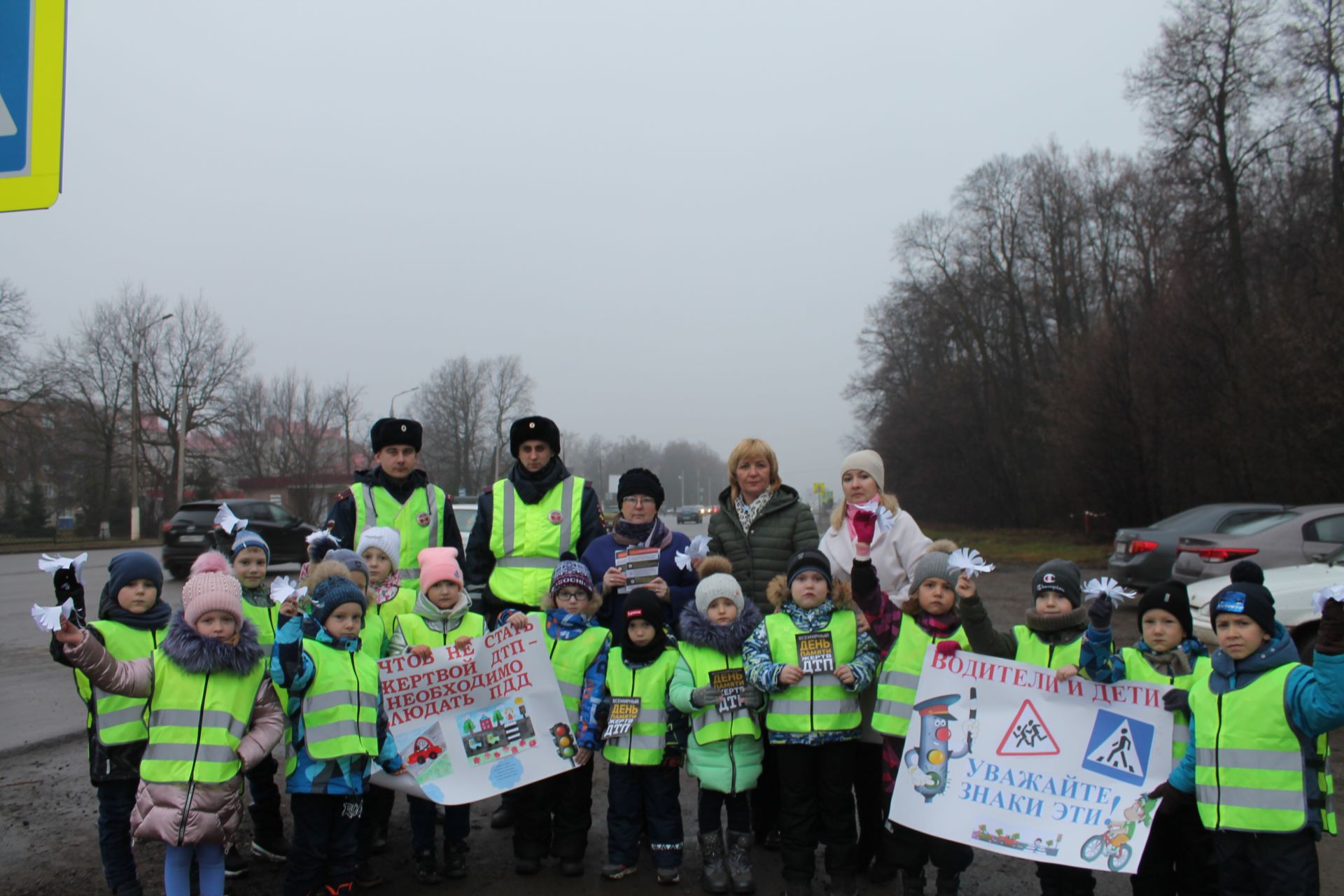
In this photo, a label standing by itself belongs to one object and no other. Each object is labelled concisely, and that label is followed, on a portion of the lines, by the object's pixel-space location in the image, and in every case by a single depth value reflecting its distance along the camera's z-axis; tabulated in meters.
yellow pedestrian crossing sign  3.10
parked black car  18.20
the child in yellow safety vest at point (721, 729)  4.38
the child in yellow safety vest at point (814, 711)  4.25
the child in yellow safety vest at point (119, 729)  3.97
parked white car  7.72
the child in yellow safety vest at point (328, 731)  3.97
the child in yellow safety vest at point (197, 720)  3.67
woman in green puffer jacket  5.03
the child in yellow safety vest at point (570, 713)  4.63
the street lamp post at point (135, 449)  38.31
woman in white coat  4.63
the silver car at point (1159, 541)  12.62
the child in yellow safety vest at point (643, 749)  4.50
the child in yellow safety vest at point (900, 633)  4.33
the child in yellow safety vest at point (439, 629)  4.54
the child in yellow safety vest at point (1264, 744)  3.31
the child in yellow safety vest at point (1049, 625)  4.11
